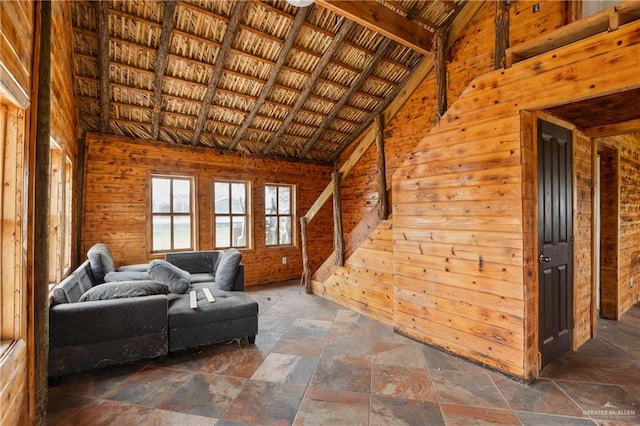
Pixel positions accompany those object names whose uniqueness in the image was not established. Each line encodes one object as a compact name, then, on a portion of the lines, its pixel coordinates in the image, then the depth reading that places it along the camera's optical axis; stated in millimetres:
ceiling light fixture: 2660
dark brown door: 2543
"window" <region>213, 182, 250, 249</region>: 5684
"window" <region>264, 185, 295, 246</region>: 6344
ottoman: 2740
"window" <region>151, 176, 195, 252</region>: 5027
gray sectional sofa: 2309
